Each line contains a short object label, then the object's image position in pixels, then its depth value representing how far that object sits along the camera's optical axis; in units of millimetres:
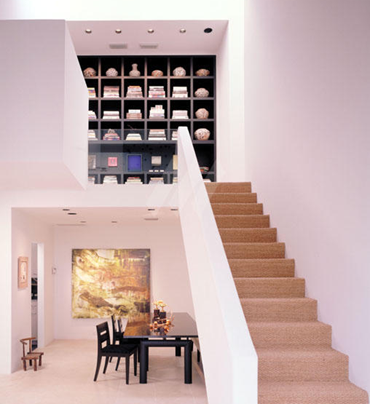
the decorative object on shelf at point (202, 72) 9727
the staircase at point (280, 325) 2922
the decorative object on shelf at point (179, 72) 9703
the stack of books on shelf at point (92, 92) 9491
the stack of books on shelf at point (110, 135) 6848
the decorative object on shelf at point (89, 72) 9711
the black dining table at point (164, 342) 6785
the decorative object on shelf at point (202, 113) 9602
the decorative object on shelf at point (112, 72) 9711
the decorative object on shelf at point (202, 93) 9648
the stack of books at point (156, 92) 9602
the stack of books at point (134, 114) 9523
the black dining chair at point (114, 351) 6939
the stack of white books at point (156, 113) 9492
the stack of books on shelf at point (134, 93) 9586
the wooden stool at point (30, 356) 7578
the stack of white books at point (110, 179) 7152
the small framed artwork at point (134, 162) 7016
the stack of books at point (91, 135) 6719
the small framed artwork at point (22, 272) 7930
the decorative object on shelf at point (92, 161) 6836
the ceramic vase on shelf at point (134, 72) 9695
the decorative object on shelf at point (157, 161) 6993
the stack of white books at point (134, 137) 7211
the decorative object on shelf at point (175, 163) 6979
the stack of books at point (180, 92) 9612
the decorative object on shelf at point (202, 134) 9508
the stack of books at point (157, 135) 7185
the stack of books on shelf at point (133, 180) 7184
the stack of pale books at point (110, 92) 9594
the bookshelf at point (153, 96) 9555
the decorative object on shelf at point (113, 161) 6973
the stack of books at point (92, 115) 9266
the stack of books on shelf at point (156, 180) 7191
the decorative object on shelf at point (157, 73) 9695
